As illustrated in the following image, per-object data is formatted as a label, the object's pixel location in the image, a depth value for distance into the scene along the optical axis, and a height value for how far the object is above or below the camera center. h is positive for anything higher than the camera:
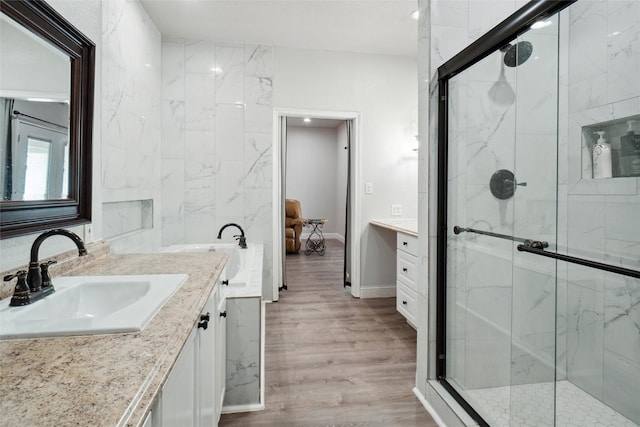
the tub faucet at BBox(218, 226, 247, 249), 3.26 -0.24
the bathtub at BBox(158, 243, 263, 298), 1.87 -0.40
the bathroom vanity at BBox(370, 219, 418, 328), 2.79 -0.49
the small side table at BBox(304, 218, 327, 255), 6.32 -0.62
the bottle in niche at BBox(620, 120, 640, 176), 1.49 +0.29
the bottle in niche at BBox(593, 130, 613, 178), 1.59 +0.28
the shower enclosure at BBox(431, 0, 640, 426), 1.47 -0.01
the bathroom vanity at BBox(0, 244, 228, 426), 0.52 -0.30
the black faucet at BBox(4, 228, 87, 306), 0.97 -0.21
